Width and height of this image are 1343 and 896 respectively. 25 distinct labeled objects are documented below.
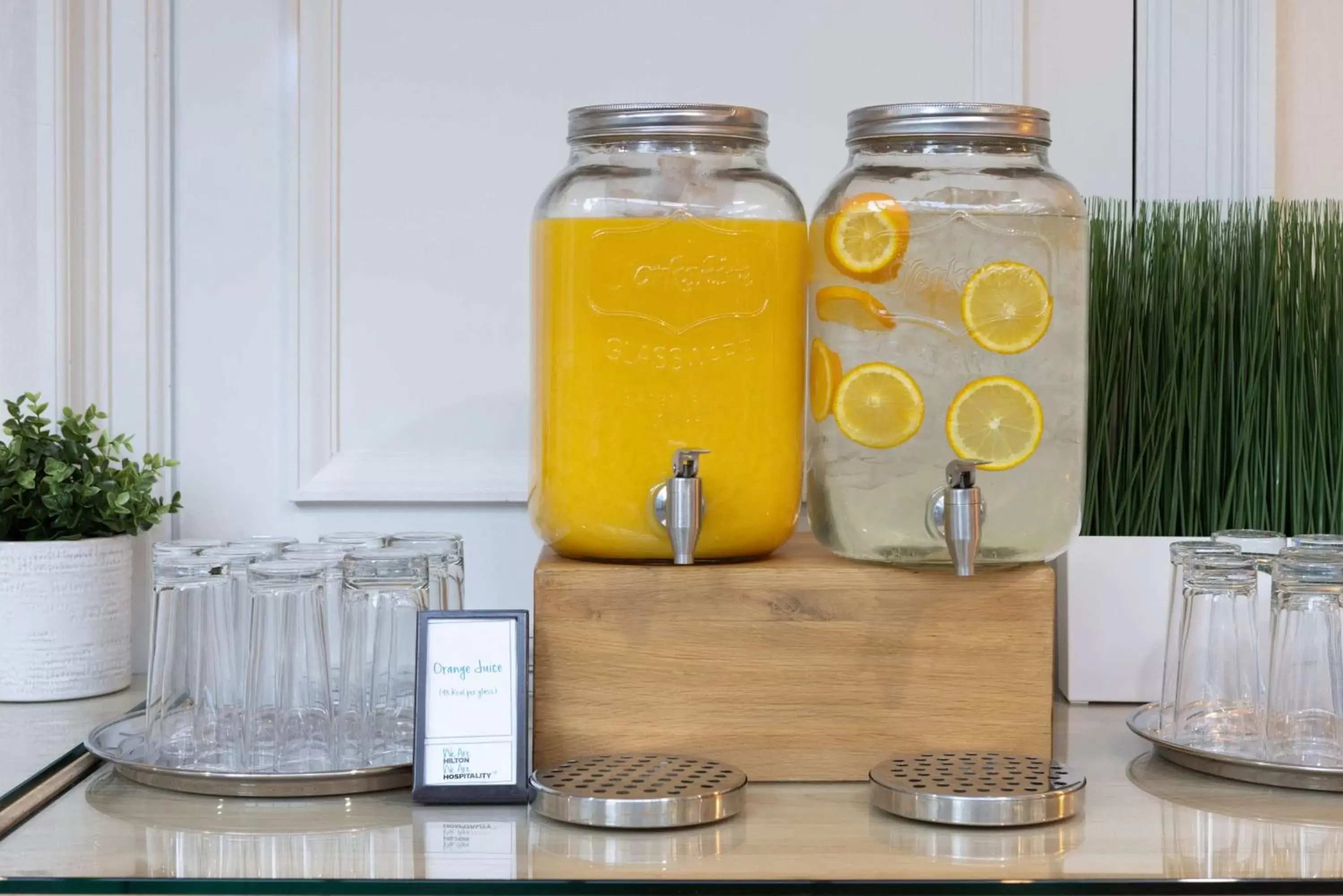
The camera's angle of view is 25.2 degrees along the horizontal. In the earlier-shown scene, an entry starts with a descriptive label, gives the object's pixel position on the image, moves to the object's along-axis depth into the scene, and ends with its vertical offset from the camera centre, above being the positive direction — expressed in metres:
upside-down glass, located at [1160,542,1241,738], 2.10 -0.16
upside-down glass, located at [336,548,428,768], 2.03 -0.16
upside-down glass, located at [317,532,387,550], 2.13 -0.09
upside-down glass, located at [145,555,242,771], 2.03 -0.17
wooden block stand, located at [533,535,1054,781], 2.02 -0.16
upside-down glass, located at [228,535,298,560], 2.08 -0.09
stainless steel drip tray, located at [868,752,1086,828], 1.91 -0.23
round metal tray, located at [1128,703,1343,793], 2.00 -0.24
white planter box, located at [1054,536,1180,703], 2.28 -0.17
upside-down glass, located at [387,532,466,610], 2.10 -0.11
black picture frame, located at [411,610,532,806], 1.97 -0.20
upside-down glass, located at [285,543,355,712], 2.06 -0.11
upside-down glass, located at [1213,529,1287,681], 2.15 -0.10
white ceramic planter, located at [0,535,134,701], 2.26 -0.17
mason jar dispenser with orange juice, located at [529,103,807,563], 1.99 +0.06
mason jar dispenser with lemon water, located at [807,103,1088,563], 1.99 +0.06
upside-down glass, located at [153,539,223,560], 2.04 -0.09
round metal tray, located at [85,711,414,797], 1.98 -0.24
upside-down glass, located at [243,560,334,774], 2.02 -0.17
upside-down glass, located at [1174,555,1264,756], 2.07 -0.18
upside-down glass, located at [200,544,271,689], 2.04 -0.12
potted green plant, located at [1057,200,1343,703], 2.28 +0.02
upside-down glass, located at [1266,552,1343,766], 2.02 -0.17
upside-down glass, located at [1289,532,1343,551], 2.11 -0.09
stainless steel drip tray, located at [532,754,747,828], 1.91 -0.23
